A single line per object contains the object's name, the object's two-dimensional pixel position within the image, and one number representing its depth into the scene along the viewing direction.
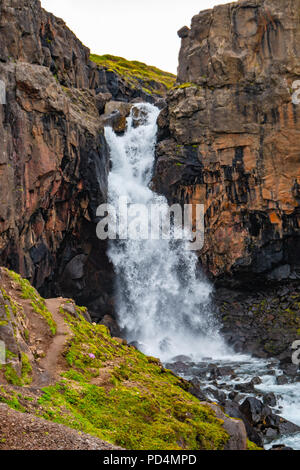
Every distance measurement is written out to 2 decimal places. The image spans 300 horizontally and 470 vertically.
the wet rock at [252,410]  18.55
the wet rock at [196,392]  17.73
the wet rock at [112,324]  33.62
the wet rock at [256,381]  24.62
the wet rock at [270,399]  21.42
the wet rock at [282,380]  24.66
